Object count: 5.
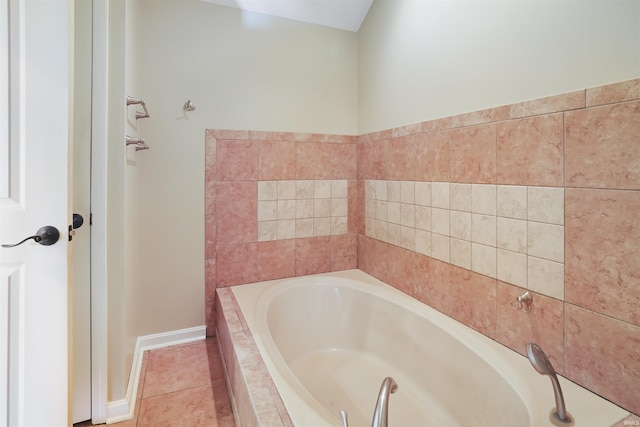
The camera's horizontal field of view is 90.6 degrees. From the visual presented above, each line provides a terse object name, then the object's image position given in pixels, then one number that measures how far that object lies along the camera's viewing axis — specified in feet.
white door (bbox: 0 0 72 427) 3.28
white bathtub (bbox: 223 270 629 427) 3.80
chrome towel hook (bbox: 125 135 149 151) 5.35
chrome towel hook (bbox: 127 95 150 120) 5.28
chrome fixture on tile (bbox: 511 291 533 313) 4.43
